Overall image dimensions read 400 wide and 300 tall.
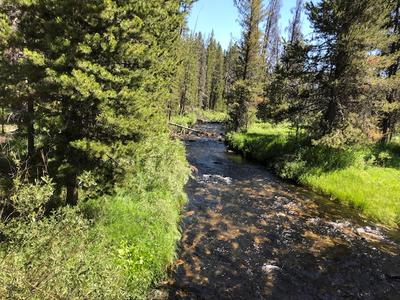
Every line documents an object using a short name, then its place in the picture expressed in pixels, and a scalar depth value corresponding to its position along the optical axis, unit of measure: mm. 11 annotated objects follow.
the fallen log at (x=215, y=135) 38659
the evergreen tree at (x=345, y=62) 19438
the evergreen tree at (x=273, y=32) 53278
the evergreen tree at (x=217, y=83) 84250
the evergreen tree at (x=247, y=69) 32562
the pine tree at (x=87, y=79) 8125
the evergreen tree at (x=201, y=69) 79594
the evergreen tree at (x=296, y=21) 48500
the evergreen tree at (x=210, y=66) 82712
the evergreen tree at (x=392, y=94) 24958
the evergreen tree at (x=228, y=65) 79606
